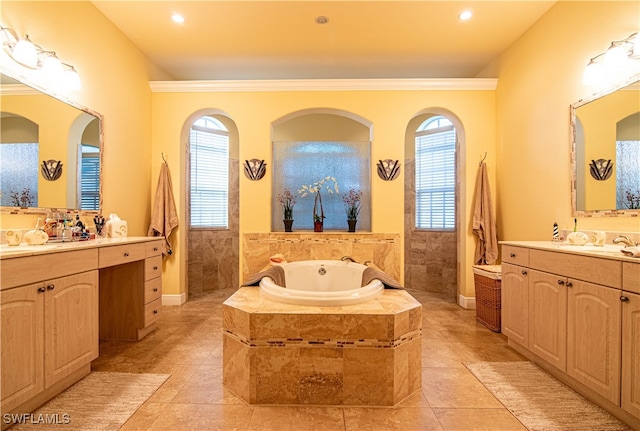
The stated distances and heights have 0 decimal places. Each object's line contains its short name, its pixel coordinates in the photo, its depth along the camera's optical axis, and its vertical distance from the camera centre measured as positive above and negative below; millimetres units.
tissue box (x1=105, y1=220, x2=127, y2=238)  2666 -122
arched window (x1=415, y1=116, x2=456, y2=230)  4242 +606
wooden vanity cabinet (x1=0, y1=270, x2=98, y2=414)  1433 -639
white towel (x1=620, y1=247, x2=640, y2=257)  1492 -174
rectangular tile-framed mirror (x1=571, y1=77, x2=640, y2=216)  1961 +455
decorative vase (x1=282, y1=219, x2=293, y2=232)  3578 -98
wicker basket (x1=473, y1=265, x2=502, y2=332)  2807 -761
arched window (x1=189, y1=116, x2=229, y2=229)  4309 +621
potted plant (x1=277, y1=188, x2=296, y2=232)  3588 +132
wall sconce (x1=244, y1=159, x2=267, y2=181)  3543 +548
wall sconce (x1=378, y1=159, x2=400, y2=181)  3531 +551
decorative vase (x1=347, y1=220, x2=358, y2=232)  3621 -121
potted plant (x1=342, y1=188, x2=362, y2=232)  3627 +135
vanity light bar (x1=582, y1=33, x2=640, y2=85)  1946 +1079
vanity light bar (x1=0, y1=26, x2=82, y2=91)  1950 +1097
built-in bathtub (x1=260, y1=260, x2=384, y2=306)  2859 -576
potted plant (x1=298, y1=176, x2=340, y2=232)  3842 +341
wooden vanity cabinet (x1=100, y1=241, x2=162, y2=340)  2570 -720
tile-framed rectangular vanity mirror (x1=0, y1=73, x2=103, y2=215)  1929 +459
